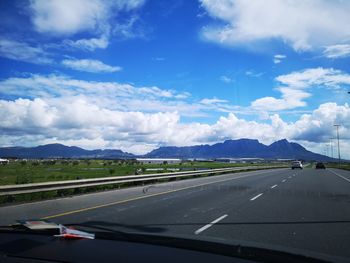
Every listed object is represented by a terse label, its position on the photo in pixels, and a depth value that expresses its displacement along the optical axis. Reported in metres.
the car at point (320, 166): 87.88
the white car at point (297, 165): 82.45
